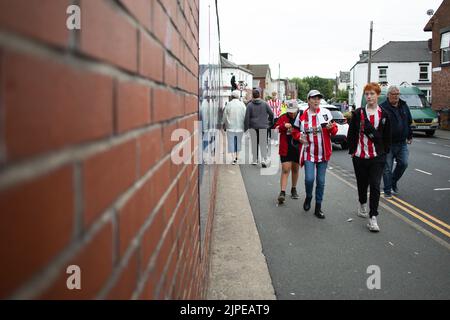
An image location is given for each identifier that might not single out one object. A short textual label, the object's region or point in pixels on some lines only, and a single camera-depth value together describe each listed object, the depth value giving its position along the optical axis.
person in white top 11.02
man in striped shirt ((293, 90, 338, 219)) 6.32
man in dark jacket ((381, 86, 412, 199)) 7.78
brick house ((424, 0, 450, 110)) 28.95
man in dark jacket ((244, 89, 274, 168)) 11.03
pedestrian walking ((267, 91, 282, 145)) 17.25
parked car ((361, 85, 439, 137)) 21.92
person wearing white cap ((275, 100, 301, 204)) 7.12
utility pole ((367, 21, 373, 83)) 33.71
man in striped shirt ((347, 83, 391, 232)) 5.80
